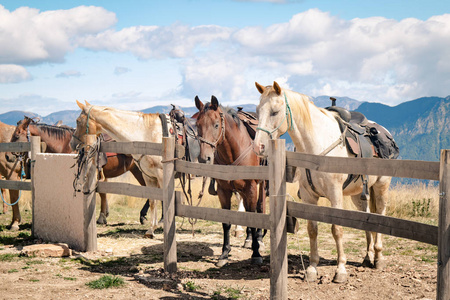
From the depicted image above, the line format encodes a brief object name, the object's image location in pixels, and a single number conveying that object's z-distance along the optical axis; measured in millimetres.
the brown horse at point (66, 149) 9992
